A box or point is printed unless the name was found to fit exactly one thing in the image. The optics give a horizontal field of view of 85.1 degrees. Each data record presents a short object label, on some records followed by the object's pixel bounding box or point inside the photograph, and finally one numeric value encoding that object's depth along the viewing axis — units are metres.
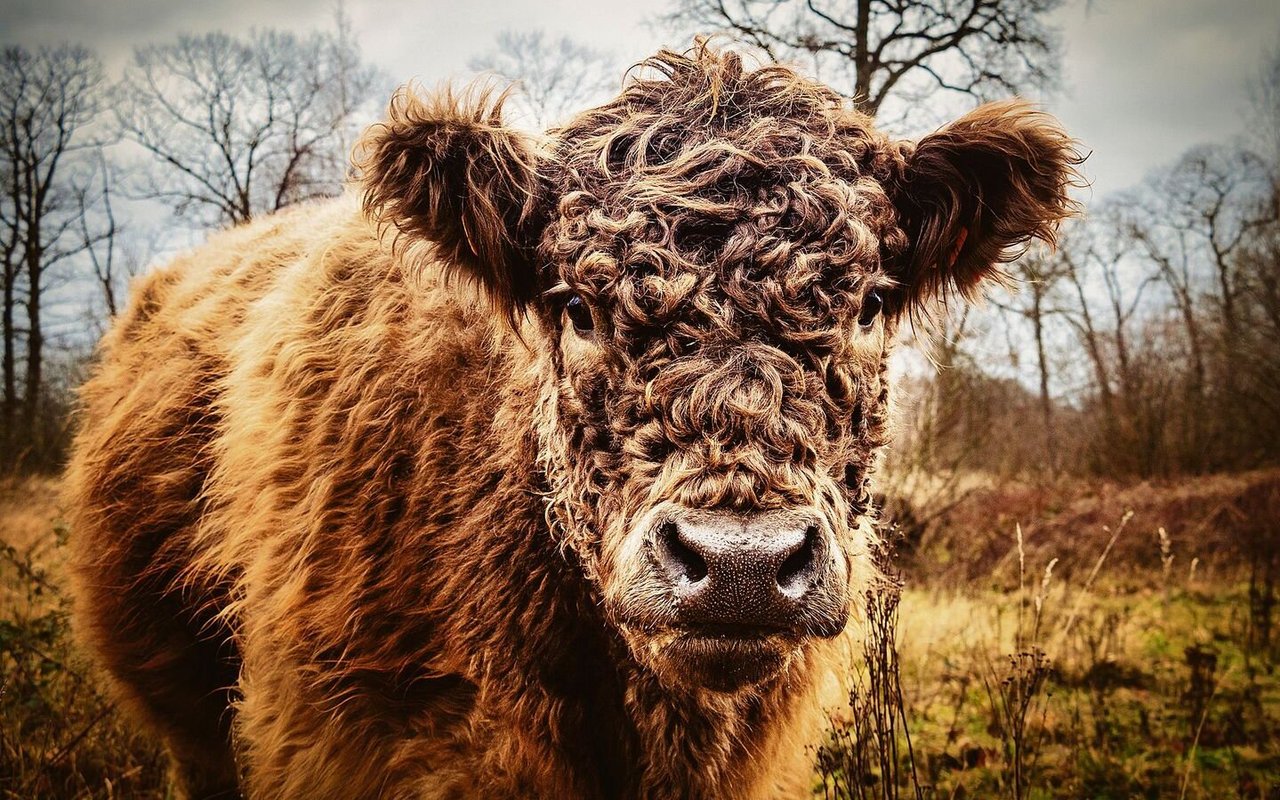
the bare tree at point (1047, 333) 10.95
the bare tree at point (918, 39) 7.81
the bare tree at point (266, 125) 11.77
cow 1.67
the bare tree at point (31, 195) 11.30
